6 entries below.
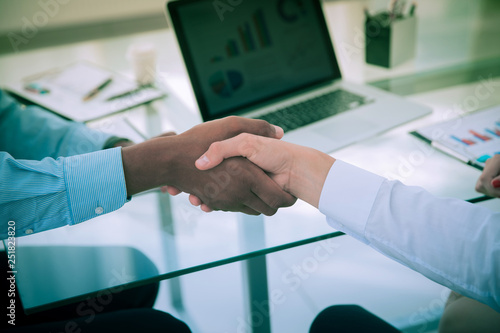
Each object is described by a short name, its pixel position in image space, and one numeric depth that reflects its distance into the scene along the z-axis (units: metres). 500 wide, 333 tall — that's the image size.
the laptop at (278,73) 1.28
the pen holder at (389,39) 1.56
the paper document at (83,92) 1.41
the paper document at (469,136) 1.11
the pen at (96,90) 1.46
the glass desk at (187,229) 0.87
